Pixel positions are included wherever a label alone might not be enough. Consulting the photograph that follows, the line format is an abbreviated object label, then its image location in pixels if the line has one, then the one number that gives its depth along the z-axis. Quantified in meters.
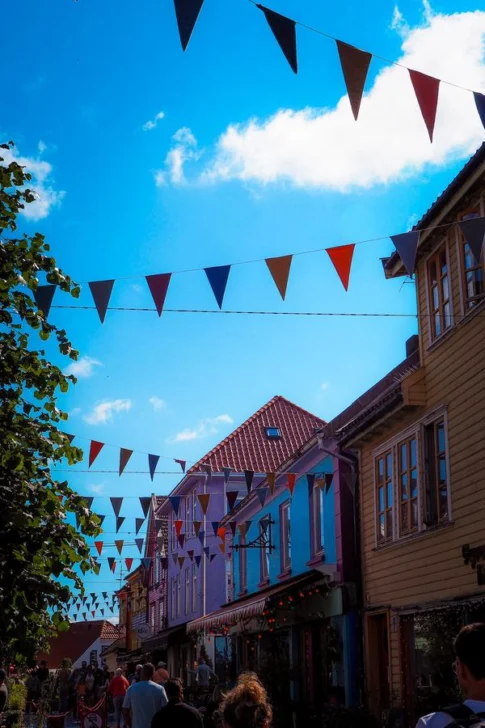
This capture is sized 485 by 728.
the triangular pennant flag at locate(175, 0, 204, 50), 6.26
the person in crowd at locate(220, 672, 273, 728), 4.64
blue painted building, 18.06
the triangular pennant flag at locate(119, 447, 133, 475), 16.17
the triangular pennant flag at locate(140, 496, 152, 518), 18.74
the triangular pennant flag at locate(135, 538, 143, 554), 26.55
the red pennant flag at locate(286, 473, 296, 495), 19.39
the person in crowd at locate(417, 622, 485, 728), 3.13
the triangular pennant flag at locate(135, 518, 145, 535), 21.15
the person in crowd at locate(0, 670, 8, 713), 9.32
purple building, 35.91
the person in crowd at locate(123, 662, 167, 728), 10.48
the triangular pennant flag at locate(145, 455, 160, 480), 16.94
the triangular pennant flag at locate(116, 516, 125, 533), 20.18
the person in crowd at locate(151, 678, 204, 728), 8.16
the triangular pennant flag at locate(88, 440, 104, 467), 16.02
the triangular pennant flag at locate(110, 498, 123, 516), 19.08
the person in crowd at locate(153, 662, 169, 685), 14.11
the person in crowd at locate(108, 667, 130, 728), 19.56
